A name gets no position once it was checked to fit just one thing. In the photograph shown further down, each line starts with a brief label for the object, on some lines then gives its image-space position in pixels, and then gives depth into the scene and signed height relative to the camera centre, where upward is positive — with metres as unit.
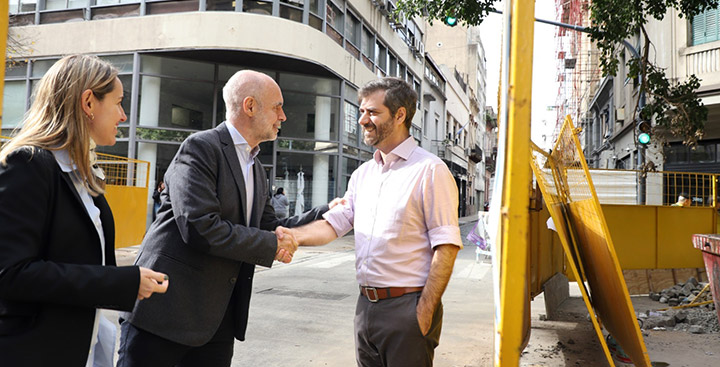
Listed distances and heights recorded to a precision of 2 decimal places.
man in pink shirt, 2.16 -0.16
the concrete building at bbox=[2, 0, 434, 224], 14.78 +4.33
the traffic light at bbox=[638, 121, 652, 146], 10.72 +1.74
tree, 6.71 +2.56
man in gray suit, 2.01 -0.21
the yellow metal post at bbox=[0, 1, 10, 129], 1.10 +0.37
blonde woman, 1.42 -0.12
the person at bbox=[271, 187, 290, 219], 14.44 -0.11
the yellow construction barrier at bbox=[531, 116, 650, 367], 2.50 -0.16
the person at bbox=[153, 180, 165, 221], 12.48 -0.08
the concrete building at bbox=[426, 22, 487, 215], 40.61 +10.12
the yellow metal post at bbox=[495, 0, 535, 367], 0.95 +0.09
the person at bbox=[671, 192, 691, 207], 8.68 +0.23
